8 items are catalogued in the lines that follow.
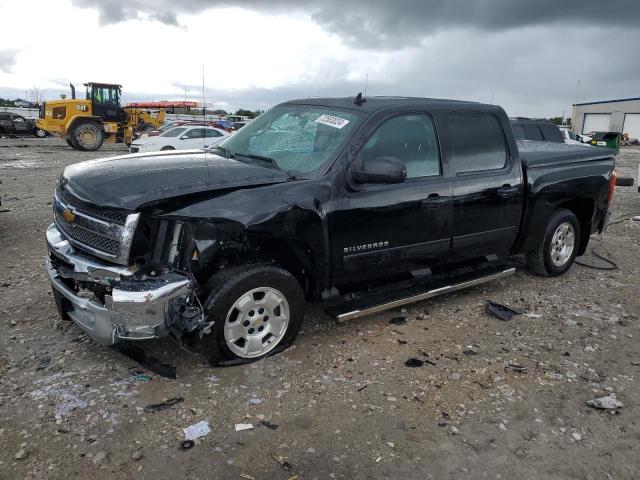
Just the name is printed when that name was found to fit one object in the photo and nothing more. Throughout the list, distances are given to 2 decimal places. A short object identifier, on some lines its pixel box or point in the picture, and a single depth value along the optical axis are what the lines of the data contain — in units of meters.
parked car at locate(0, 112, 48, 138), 28.14
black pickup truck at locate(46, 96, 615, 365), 3.27
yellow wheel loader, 22.86
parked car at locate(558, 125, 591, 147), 19.45
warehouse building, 51.44
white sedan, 17.39
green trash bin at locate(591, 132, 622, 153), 23.22
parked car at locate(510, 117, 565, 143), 14.19
